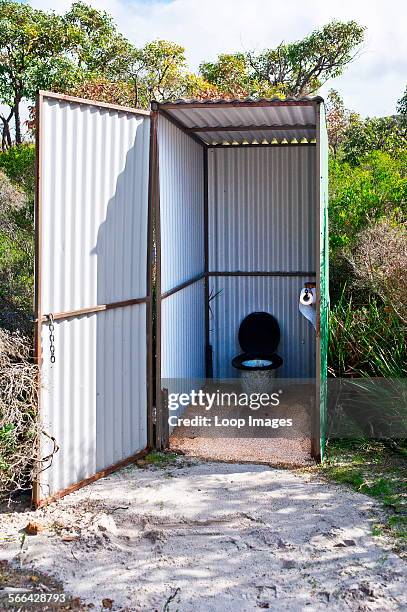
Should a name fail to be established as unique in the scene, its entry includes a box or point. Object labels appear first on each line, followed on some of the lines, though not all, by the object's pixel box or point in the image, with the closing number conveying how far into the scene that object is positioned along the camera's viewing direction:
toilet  7.88
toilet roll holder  6.68
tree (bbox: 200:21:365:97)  25.27
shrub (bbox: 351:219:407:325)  7.19
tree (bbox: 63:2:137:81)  20.48
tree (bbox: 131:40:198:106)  19.23
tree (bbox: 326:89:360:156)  21.95
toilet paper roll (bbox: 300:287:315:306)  6.66
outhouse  5.36
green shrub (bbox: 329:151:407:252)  9.14
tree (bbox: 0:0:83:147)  18.95
